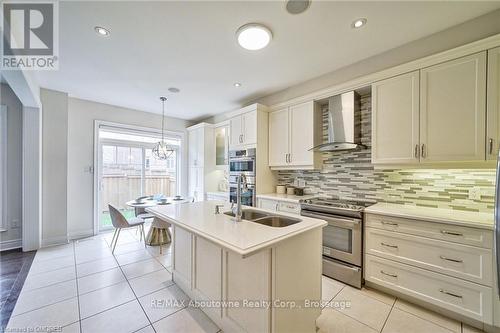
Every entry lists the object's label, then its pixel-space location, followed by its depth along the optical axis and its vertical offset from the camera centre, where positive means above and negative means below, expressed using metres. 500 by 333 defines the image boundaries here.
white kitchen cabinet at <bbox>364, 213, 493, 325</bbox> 1.65 -0.90
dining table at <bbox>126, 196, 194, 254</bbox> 3.40 -1.06
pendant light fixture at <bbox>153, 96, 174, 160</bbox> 3.73 +0.28
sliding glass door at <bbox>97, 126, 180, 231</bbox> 4.30 -0.15
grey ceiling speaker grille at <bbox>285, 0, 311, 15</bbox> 1.64 +1.35
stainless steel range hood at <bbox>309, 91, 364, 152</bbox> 2.60 +0.59
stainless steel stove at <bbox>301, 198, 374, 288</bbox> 2.23 -0.85
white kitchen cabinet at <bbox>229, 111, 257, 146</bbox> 3.51 +0.68
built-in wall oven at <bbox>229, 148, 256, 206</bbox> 3.47 -0.07
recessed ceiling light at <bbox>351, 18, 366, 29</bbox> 1.87 +1.37
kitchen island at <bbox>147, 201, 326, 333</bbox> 1.30 -0.81
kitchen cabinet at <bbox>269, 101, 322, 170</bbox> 3.02 +0.48
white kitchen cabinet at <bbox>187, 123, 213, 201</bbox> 4.67 +0.12
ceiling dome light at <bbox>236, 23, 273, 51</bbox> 1.92 +1.31
